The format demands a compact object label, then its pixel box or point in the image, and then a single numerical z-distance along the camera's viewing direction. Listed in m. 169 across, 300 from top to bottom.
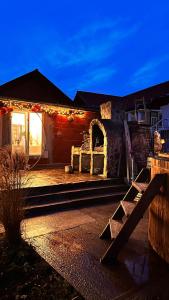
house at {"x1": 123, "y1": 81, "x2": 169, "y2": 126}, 18.62
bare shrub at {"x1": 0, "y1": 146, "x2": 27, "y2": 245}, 3.32
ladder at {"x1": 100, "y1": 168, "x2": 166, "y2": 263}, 3.01
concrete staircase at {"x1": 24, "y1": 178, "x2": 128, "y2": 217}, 5.28
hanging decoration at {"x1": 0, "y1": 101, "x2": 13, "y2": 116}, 8.48
